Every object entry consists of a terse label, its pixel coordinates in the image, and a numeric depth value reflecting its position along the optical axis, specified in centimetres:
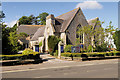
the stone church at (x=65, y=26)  3809
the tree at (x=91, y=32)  3181
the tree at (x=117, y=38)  3459
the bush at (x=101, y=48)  3784
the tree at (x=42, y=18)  9755
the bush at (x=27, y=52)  2369
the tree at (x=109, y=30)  3086
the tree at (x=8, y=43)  2396
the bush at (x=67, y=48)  3275
